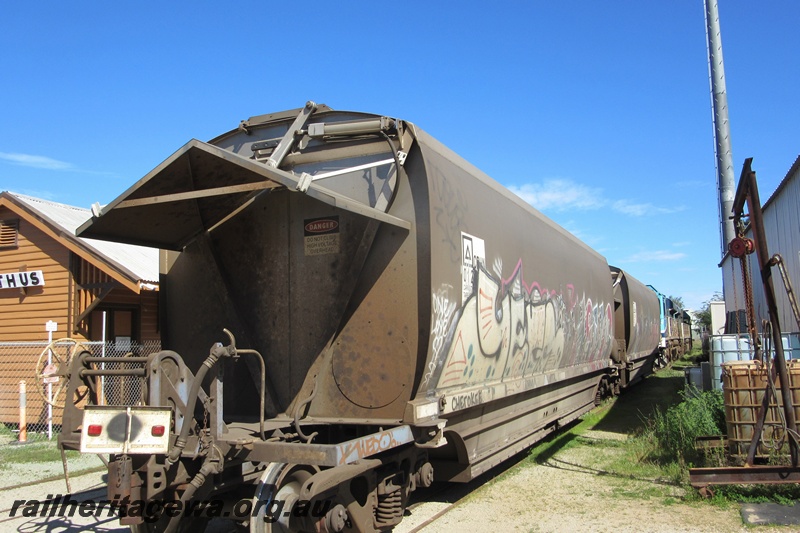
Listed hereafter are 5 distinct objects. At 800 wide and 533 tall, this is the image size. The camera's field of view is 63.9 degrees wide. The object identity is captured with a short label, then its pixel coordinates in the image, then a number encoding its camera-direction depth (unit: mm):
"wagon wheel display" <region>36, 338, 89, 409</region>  12156
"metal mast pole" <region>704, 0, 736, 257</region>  20969
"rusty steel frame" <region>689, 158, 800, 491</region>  6668
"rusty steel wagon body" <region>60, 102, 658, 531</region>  4473
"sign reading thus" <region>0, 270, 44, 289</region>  14195
